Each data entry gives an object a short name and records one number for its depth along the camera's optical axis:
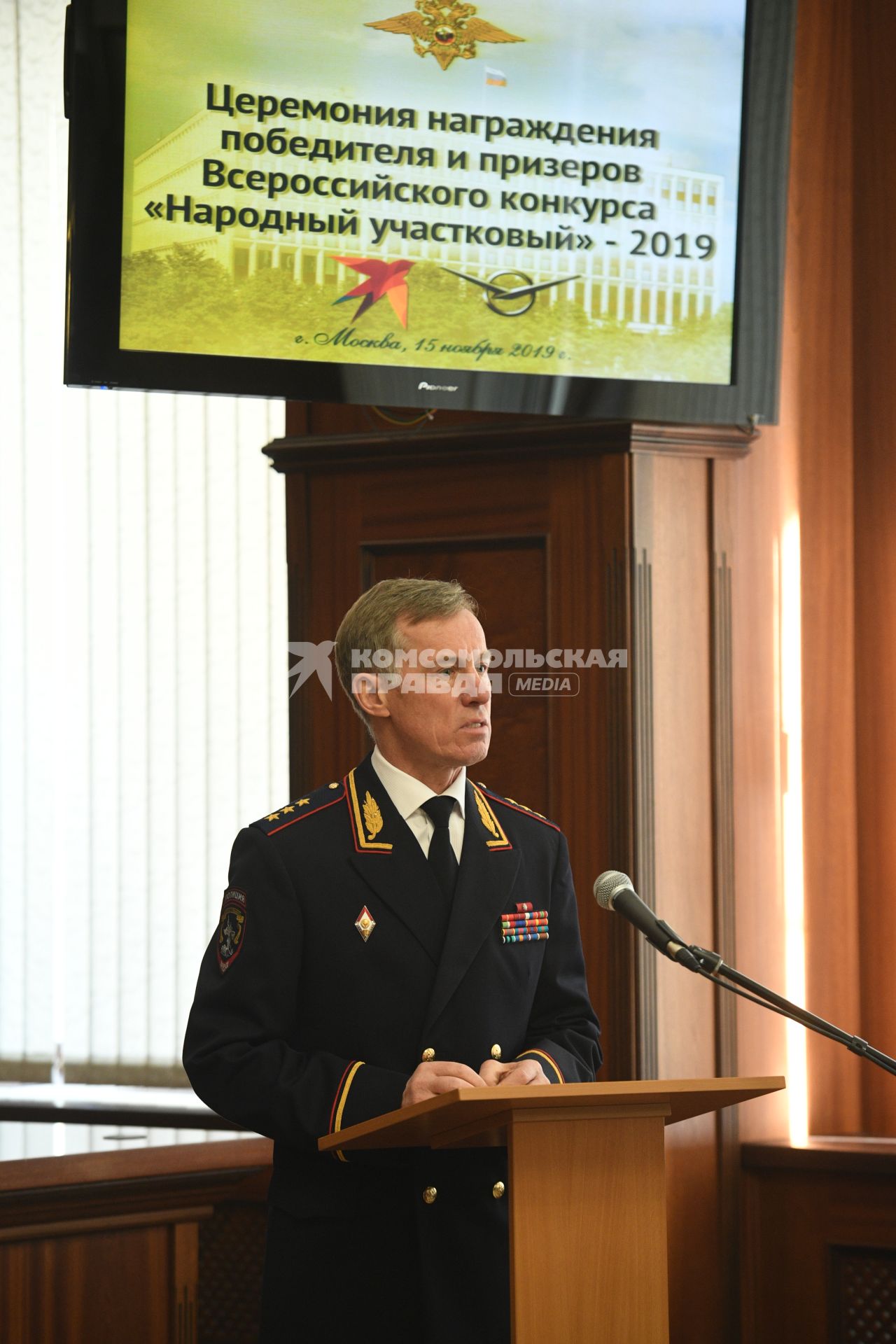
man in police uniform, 5.57
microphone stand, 5.32
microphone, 5.36
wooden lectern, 5.30
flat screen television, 6.23
